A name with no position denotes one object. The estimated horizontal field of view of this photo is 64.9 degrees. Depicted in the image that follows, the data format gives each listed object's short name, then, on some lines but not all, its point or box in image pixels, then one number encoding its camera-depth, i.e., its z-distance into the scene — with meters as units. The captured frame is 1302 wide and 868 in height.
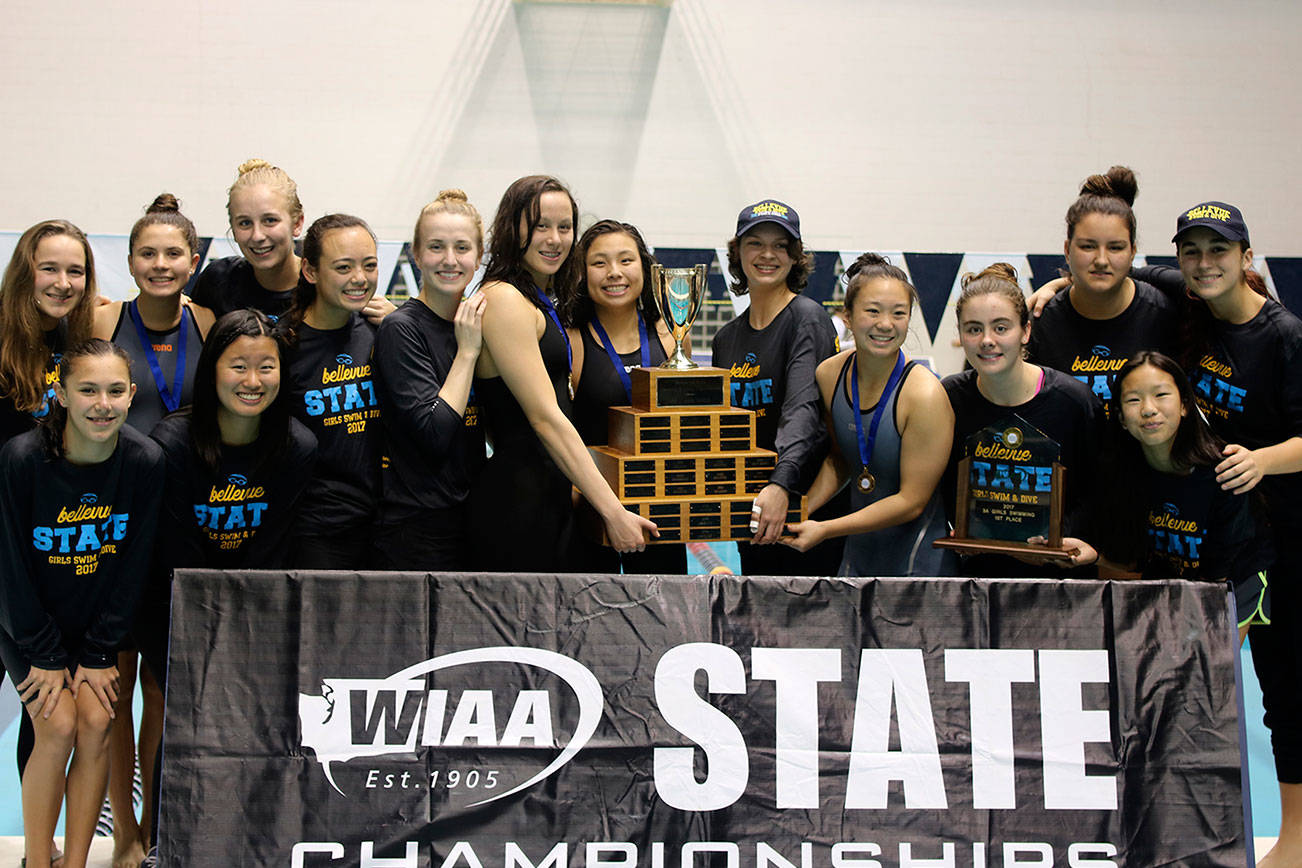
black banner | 2.36
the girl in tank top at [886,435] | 2.92
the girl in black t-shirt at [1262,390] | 3.10
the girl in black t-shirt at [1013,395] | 2.87
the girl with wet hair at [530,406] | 2.85
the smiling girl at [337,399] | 2.91
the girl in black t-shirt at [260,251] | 3.33
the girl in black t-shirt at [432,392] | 2.85
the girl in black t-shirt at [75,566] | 2.62
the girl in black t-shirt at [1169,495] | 2.80
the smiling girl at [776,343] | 3.17
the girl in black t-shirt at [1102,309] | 3.27
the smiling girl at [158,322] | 3.14
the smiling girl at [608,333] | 3.17
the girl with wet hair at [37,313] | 3.02
